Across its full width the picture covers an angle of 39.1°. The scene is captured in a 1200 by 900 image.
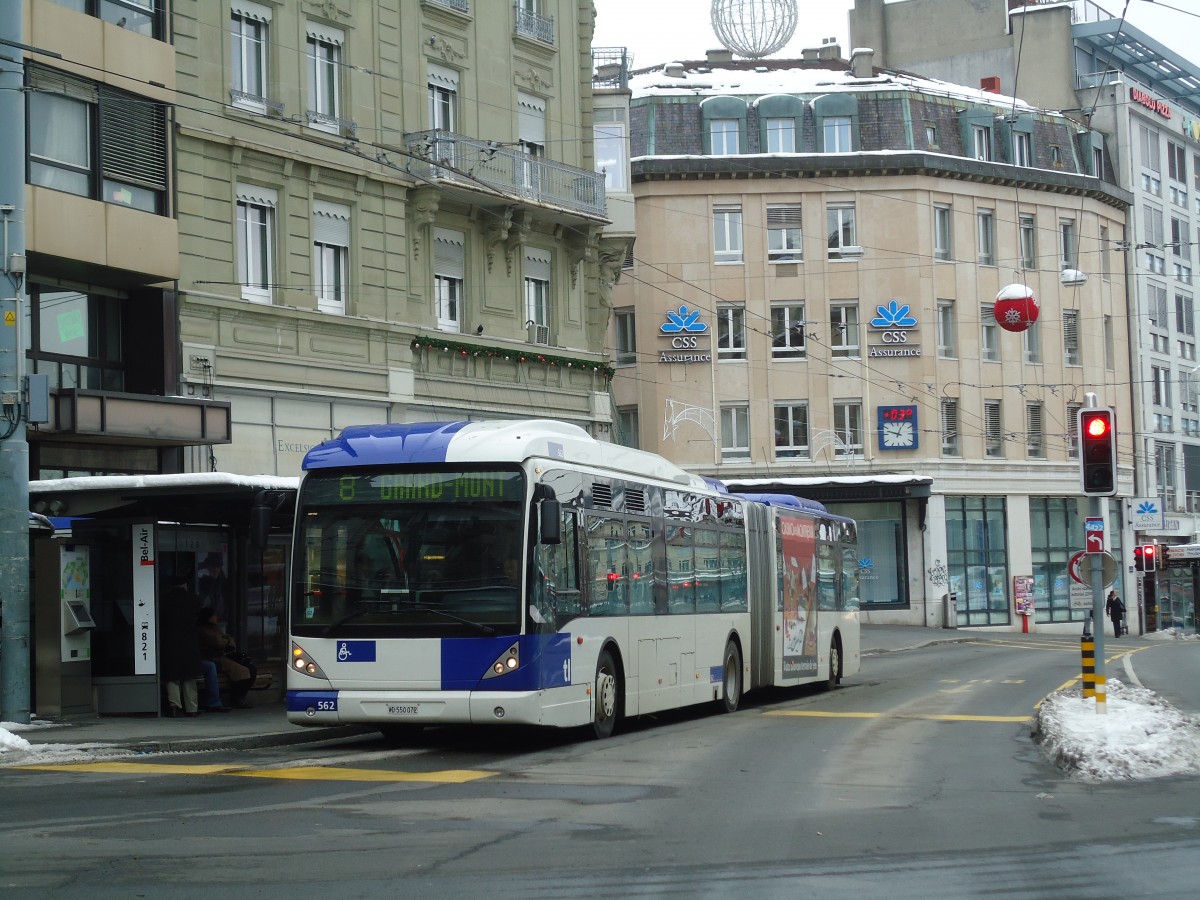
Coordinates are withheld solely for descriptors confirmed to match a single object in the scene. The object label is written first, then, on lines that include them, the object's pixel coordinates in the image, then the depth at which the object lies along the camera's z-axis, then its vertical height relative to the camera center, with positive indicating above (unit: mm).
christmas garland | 30922 +3948
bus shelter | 18531 -74
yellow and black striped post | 17350 -1267
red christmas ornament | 46625 +6532
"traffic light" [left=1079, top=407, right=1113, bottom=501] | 16859 +906
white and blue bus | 14836 -192
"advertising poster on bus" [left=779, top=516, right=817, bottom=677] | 23703 -686
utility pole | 16891 +1760
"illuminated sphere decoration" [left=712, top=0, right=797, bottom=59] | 58438 +18260
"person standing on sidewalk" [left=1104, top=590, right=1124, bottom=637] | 58281 -2439
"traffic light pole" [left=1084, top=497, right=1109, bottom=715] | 16375 -744
